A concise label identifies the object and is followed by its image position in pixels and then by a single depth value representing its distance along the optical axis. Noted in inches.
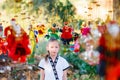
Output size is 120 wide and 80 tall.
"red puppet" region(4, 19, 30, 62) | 78.7
